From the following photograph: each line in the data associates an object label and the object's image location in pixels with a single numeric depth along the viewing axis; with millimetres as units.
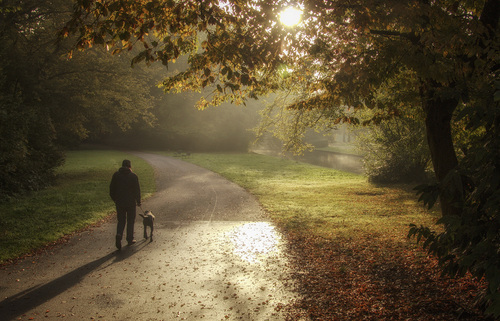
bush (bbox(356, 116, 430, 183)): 17750
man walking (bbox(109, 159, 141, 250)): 8383
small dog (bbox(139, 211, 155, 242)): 8984
